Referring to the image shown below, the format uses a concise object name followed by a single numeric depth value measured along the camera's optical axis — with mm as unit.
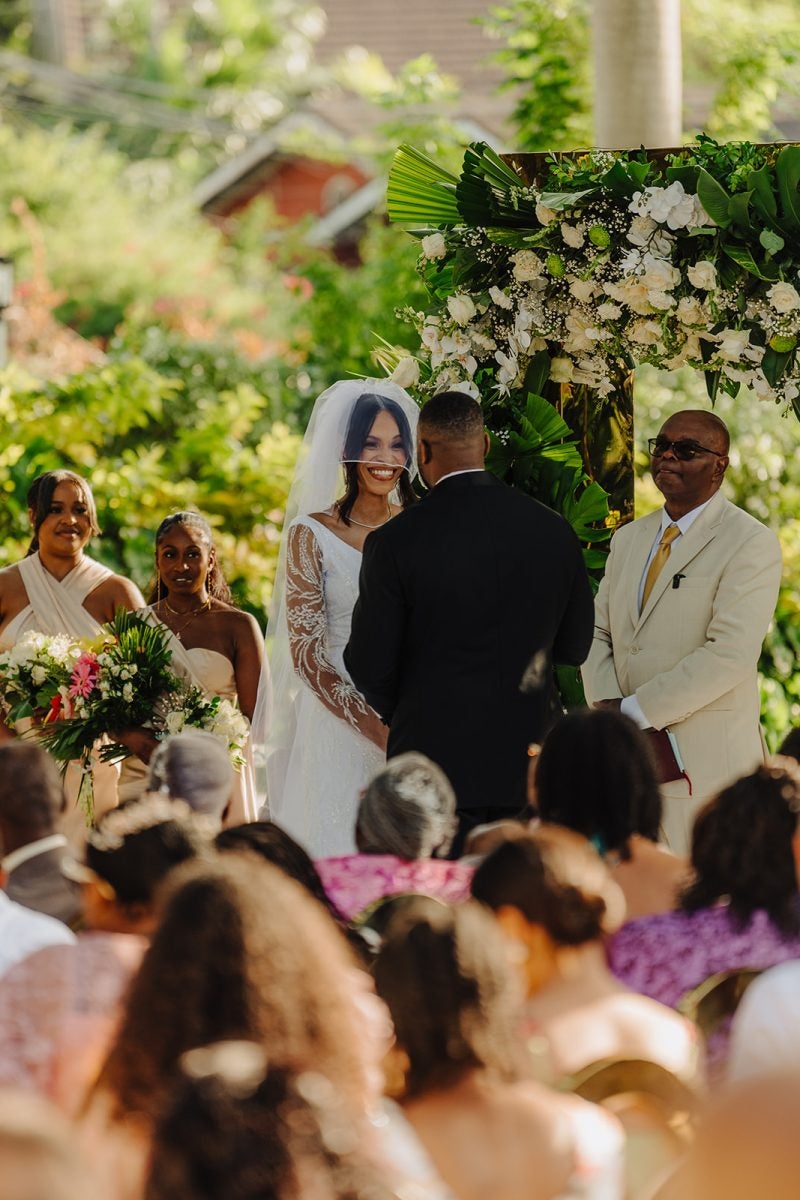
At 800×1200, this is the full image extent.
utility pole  16773
